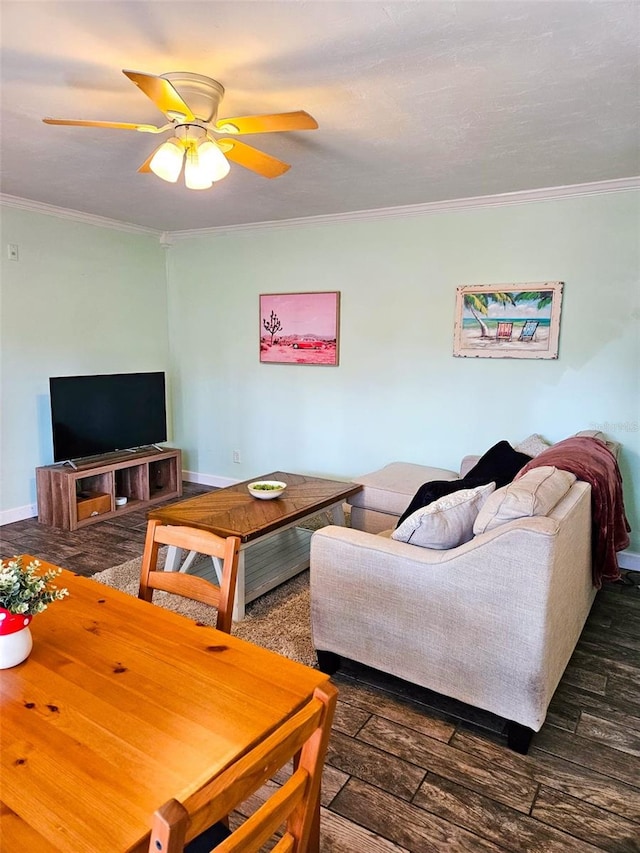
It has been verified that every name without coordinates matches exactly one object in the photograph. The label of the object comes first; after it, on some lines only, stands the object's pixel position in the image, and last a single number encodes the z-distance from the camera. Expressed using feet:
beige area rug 8.42
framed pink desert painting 15.14
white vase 3.75
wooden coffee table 9.24
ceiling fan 6.79
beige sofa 6.00
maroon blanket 8.14
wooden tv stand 13.61
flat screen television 13.83
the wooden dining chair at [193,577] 5.09
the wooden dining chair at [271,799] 2.07
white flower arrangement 3.77
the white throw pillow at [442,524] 6.99
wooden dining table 2.62
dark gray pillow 10.51
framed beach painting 12.12
